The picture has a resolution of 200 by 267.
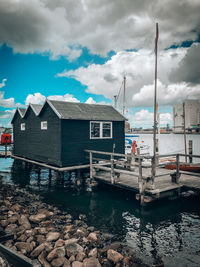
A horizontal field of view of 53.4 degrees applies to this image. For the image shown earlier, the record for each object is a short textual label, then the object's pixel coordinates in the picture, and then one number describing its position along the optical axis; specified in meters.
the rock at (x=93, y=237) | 7.64
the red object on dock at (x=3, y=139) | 34.58
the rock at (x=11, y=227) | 7.91
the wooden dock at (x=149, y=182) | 10.57
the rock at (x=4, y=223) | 8.25
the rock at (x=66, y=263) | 5.94
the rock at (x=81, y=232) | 7.92
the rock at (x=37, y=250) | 6.42
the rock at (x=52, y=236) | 7.51
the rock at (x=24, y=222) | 8.33
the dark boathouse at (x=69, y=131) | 15.10
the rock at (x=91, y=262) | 5.96
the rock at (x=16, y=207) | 10.24
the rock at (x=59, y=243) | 6.96
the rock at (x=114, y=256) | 6.39
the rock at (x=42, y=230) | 8.02
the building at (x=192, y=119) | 165.00
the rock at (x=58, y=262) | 5.97
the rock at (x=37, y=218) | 9.18
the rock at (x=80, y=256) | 6.30
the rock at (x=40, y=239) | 7.26
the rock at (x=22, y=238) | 7.19
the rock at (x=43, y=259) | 5.99
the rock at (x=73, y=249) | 6.55
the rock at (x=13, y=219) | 8.62
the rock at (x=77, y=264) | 5.94
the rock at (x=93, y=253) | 6.56
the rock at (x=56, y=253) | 6.25
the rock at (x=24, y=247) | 6.54
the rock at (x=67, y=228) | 8.20
